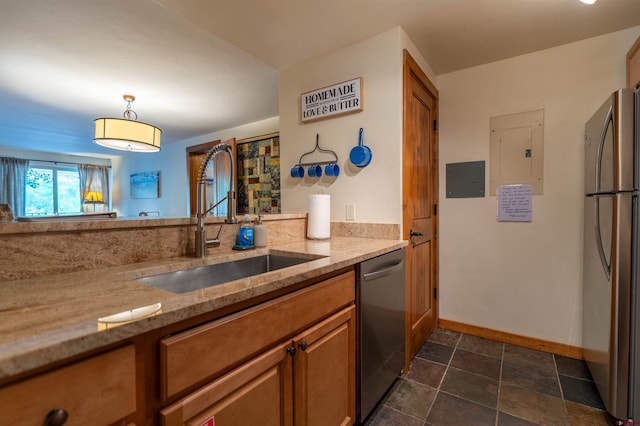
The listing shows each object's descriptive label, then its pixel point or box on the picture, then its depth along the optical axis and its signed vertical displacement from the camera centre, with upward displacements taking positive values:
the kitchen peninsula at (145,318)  0.50 -0.24
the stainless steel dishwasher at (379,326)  1.38 -0.63
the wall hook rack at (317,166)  2.05 +0.32
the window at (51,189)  5.36 +0.40
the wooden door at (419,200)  1.89 +0.07
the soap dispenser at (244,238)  1.53 -0.15
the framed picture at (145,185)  5.30 +0.48
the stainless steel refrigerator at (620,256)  1.35 -0.23
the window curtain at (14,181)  5.07 +0.52
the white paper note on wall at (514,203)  2.18 +0.05
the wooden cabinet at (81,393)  0.45 -0.32
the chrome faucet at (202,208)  1.28 +0.01
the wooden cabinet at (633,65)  1.68 +0.89
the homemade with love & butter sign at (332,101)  1.94 +0.78
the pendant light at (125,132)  2.25 +0.63
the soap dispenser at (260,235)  1.60 -0.14
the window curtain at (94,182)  5.84 +0.58
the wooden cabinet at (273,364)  0.68 -0.47
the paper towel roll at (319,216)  1.89 -0.04
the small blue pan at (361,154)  1.90 +0.37
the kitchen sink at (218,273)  1.14 -0.29
